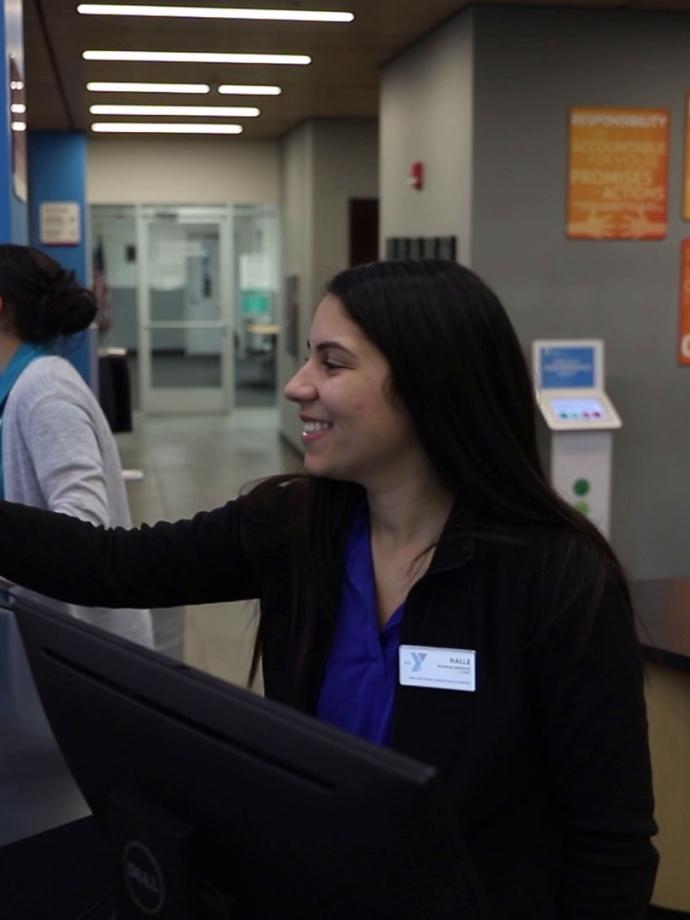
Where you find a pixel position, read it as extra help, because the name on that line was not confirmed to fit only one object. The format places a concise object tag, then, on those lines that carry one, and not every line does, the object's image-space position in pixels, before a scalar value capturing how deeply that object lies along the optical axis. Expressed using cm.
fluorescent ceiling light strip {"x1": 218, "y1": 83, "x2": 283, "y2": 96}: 870
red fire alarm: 677
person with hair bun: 240
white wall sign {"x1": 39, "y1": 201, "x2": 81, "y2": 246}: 1059
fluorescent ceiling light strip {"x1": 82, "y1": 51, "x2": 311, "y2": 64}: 733
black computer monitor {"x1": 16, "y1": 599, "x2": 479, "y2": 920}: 80
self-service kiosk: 575
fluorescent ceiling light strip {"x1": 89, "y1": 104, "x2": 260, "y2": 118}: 981
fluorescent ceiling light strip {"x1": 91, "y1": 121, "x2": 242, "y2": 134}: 1107
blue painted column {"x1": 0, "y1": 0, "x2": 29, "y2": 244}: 325
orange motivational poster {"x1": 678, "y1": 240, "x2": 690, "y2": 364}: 619
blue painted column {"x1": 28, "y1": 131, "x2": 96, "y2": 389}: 1069
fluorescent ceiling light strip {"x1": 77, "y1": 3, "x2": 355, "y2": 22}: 613
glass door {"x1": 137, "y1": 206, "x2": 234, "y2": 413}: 1404
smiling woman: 133
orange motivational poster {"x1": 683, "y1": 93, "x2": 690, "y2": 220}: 611
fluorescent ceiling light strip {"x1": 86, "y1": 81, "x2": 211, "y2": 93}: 856
